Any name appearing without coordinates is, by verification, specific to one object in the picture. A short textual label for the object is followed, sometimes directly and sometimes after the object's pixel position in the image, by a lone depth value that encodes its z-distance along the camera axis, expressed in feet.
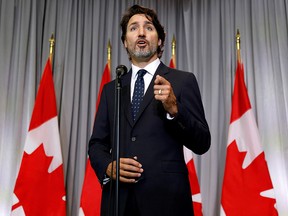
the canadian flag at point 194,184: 10.12
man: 4.36
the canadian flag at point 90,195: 10.02
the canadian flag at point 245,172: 9.32
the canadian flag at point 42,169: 9.87
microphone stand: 3.91
